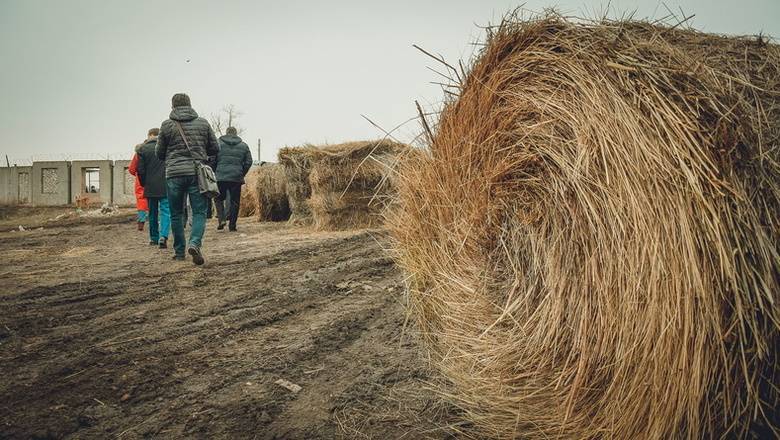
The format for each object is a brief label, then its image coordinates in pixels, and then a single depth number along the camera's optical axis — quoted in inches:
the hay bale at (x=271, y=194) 503.2
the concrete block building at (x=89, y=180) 1146.7
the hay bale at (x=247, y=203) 612.1
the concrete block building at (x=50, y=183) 1179.3
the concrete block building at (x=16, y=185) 1240.8
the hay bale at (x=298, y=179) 422.9
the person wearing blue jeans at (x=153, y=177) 279.7
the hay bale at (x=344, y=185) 386.9
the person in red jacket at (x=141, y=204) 352.7
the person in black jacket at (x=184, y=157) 220.4
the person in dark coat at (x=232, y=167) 378.0
